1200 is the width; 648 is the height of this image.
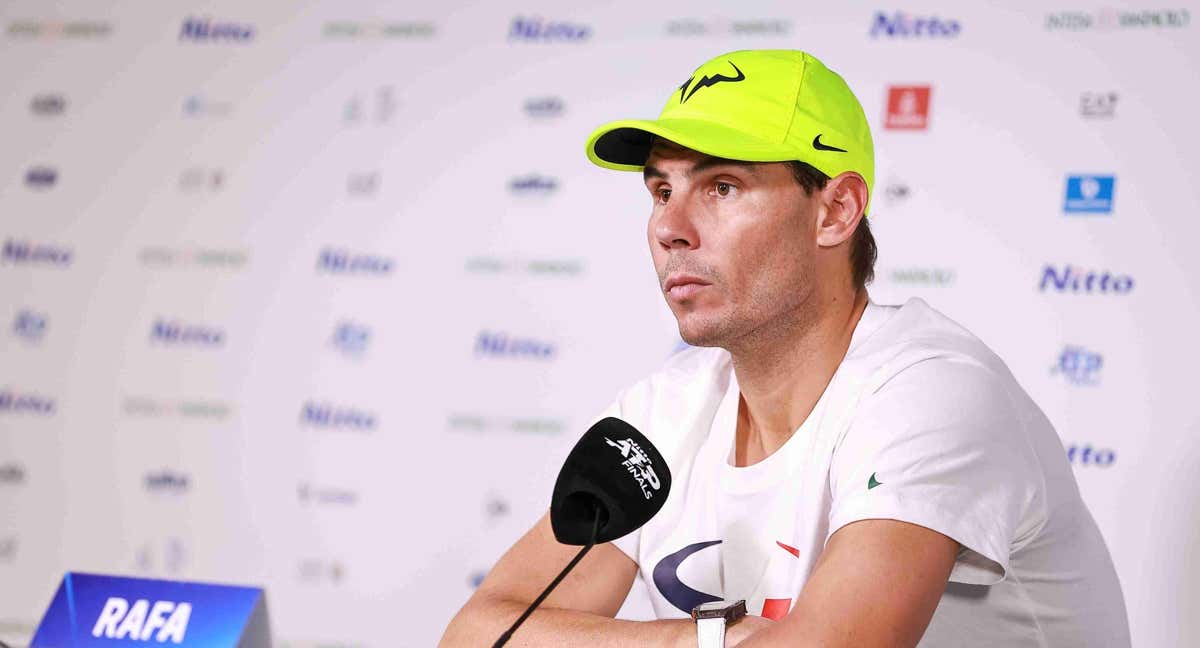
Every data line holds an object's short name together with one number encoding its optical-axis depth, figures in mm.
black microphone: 6431
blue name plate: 6509
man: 6465
